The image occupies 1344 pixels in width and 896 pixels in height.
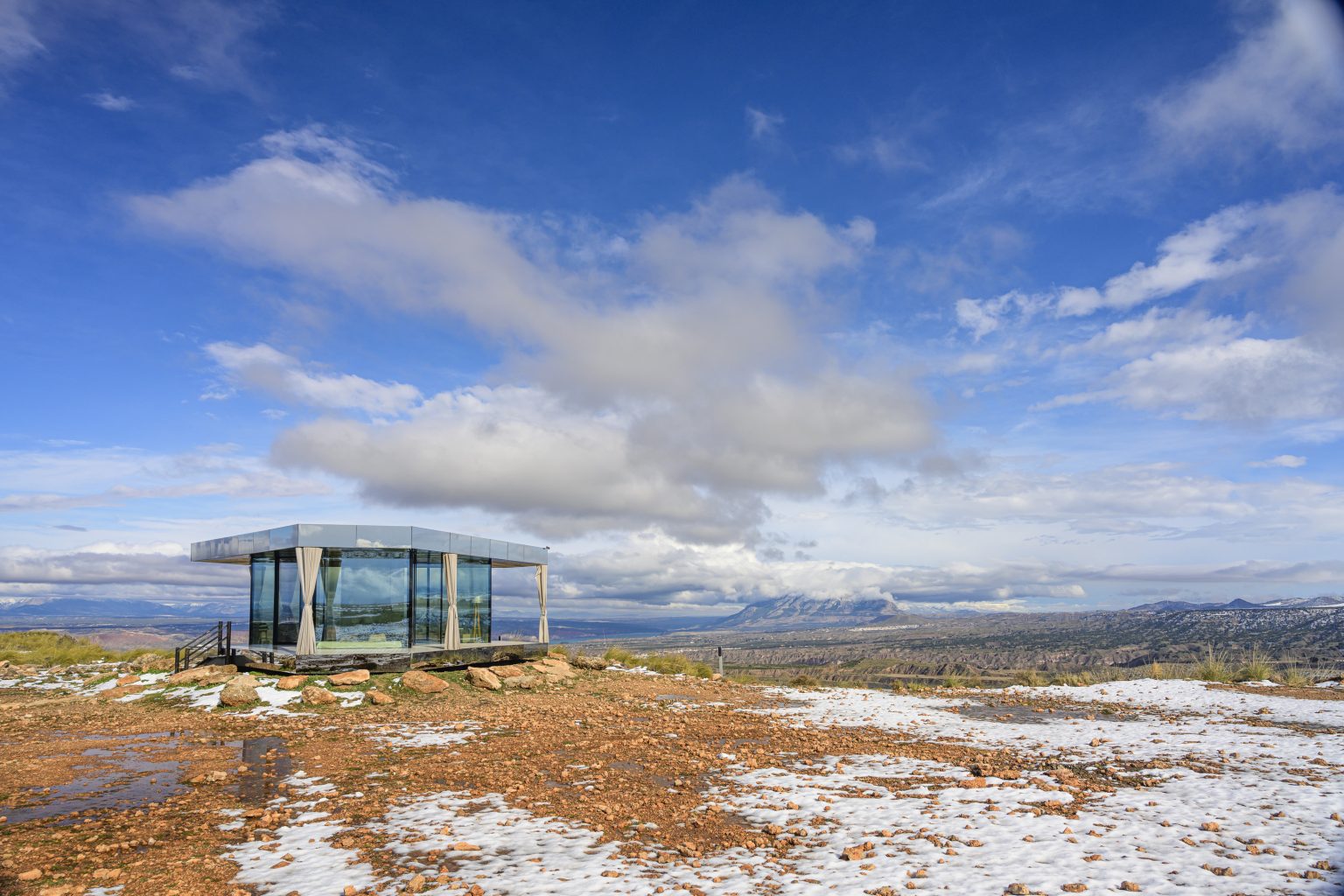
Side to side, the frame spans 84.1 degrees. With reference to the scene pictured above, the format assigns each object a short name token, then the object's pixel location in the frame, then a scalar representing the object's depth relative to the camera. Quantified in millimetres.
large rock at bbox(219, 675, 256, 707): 19672
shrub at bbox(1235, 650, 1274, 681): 25453
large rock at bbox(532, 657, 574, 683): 25062
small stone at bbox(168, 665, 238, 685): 22344
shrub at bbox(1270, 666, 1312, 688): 24169
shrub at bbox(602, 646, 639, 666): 33103
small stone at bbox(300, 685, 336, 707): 19984
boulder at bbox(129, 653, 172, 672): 28228
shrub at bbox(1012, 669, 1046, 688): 27906
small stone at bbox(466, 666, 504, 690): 23125
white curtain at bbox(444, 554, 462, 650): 27938
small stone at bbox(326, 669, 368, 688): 21792
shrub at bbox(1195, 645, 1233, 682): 26114
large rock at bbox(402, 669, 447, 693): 21922
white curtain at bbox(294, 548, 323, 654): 24125
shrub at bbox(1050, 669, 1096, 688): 27047
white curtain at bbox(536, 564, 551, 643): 34406
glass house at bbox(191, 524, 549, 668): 24703
